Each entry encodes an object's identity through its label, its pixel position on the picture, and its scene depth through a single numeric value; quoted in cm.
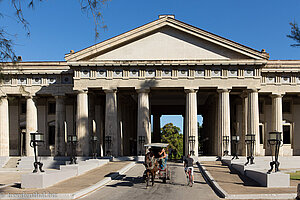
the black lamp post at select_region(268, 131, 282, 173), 2249
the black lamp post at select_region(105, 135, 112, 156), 4191
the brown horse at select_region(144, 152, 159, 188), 2016
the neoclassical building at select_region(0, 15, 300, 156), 4194
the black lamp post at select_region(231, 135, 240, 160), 3725
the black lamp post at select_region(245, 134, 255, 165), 3153
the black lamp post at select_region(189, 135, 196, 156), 4101
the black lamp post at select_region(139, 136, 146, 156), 4181
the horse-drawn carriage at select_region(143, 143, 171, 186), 2025
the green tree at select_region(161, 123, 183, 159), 11980
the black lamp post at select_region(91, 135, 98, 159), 3958
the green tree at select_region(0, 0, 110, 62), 1219
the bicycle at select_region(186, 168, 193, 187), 2158
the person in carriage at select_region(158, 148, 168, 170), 2175
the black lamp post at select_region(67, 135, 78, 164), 3331
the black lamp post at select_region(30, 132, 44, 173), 2192
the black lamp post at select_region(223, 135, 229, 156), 4091
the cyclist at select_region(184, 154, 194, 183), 2177
